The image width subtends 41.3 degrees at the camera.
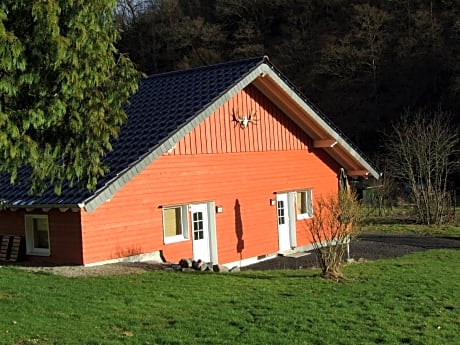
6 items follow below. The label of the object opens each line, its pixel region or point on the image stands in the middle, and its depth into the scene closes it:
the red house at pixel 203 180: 13.73
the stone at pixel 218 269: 13.94
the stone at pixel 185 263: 13.89
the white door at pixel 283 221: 19.17
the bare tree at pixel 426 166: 26.39
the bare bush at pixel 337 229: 12.92
